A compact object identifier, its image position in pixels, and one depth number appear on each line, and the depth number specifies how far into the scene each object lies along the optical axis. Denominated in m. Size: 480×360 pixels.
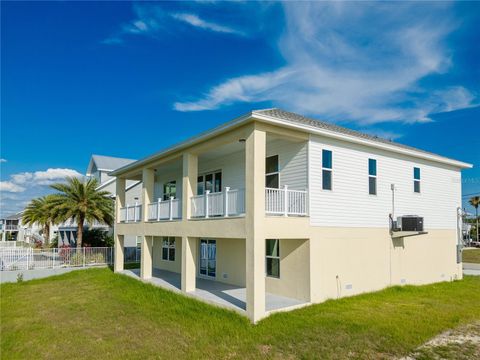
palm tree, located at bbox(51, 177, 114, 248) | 23.04
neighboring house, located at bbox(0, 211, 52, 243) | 42.39
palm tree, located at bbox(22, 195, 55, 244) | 28.48
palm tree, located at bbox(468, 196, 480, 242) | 54.75
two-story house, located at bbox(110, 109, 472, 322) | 10.03
